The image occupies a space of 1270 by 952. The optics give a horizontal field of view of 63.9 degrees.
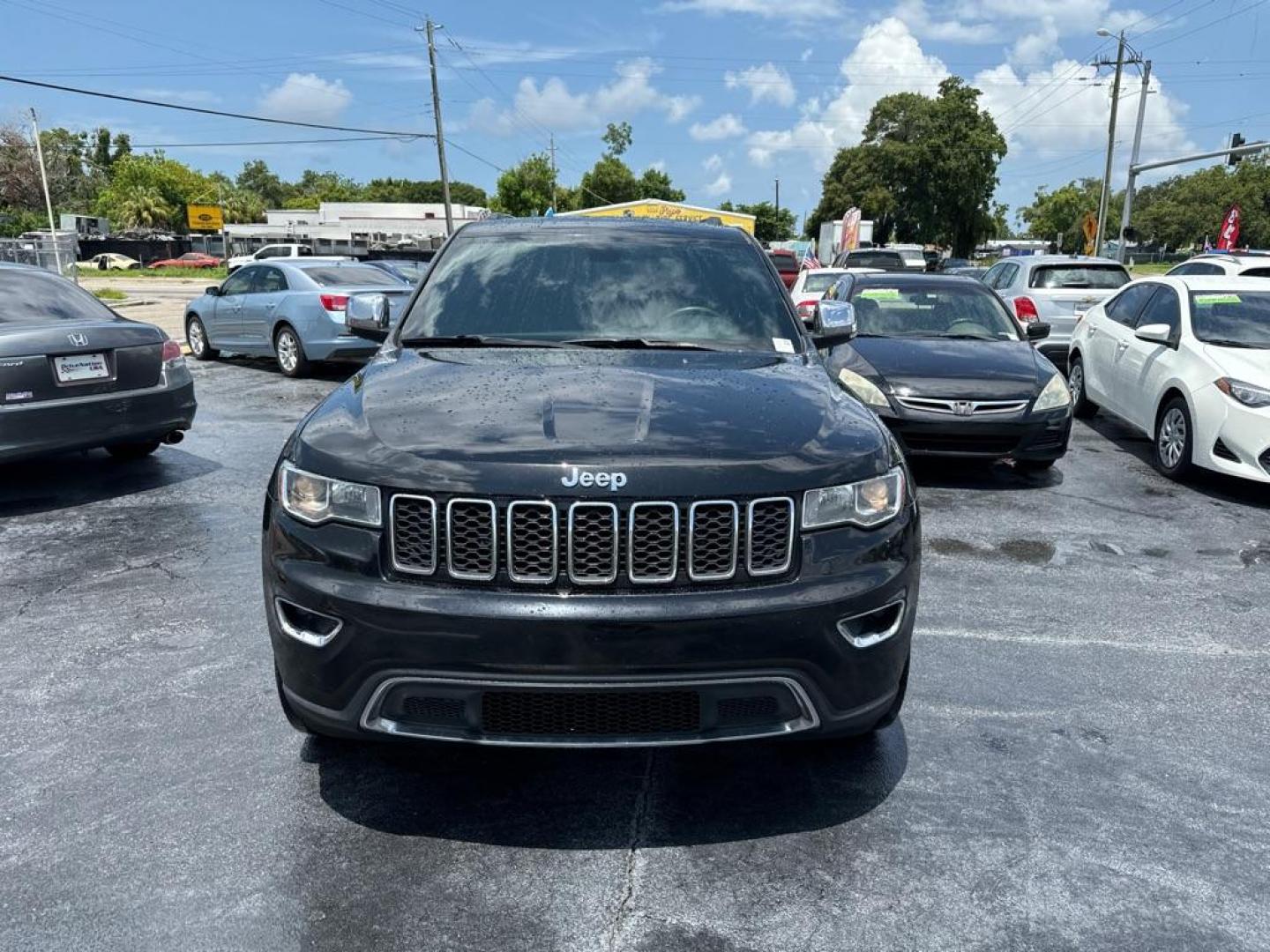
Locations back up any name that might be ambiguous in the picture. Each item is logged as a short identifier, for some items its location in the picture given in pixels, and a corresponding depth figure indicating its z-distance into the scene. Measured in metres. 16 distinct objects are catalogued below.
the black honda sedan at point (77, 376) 6.33
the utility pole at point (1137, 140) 39.87
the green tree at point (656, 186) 98.23
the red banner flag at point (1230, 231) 25.72
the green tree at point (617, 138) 100.81
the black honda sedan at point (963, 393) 7.35
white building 72.44
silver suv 13.23
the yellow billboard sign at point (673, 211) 37.56
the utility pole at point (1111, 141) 40.28
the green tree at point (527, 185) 81.56
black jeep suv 2.58
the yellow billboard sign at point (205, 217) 88.25
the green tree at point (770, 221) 107.69
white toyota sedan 7.17
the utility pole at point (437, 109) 42.71
